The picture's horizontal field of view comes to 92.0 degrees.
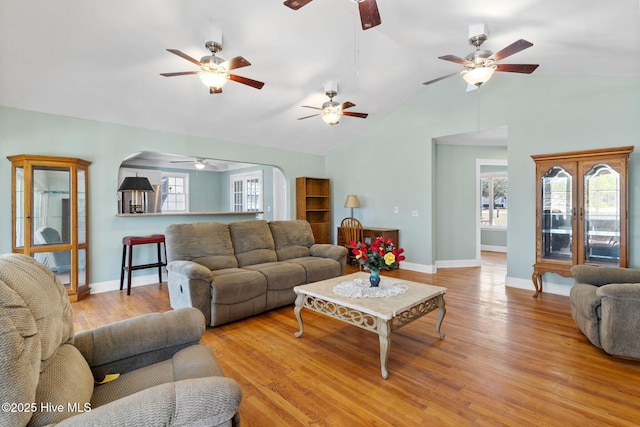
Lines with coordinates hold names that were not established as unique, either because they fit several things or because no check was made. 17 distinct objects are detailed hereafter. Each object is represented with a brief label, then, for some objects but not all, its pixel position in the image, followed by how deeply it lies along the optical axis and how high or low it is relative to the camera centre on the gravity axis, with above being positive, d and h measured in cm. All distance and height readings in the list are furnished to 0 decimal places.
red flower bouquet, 268 -37
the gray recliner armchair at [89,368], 86 -58
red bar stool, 423 -50
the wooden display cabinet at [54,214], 363 -1
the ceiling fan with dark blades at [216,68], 291 +140
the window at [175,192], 785 +56
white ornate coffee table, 218 -74
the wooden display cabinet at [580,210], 351 +3
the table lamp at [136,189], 482 +37
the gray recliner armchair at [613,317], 228 -81
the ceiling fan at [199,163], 666 +109
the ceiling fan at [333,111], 427 +141
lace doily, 258 -68
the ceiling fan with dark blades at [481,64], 298 +147
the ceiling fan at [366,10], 212 +145
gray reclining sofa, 309 -63
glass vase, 279 -61
